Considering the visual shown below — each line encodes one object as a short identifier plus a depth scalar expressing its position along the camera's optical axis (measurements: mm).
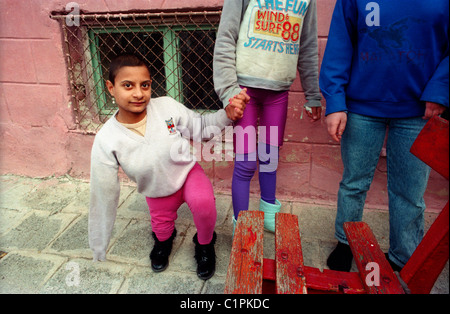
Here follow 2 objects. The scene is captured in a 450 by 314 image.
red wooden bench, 853
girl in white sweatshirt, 1558
